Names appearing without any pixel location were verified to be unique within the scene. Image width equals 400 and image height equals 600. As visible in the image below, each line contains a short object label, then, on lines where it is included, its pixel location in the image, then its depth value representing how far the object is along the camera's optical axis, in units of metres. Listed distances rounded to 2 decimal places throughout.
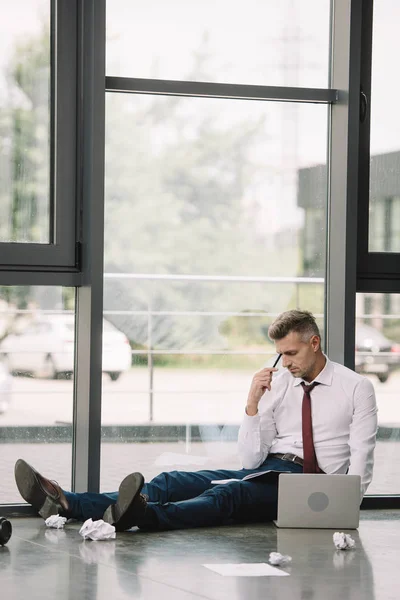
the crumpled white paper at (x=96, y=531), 5.51
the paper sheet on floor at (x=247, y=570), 4.84
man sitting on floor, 5.95
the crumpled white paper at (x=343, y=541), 5.41
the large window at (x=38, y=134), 6.52
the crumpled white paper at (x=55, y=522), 5.88
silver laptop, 5.80
